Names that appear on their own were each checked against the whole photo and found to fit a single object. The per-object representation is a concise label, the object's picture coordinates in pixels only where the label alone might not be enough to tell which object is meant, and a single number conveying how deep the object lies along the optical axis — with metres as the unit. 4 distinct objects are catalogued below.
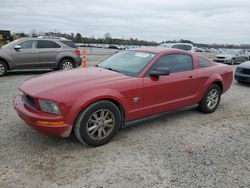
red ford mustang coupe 3.46
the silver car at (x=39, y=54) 9.78
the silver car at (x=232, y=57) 20.91
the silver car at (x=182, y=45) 17.21
